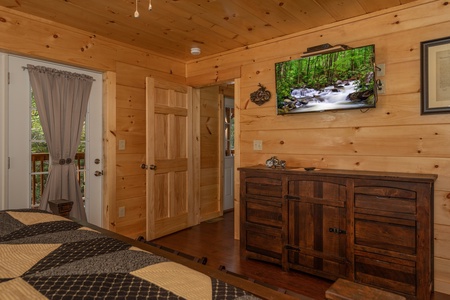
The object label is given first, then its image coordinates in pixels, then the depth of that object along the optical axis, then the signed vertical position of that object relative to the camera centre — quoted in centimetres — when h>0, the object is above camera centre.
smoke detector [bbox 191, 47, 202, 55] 369 +118
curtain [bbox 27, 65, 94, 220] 287 +25
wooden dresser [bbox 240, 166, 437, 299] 217 -64
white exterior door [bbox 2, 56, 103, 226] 272 +14
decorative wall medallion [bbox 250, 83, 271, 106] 343 +58
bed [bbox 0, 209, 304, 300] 84 -40
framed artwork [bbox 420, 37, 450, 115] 238 +56
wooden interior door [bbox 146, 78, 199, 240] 356 -14
